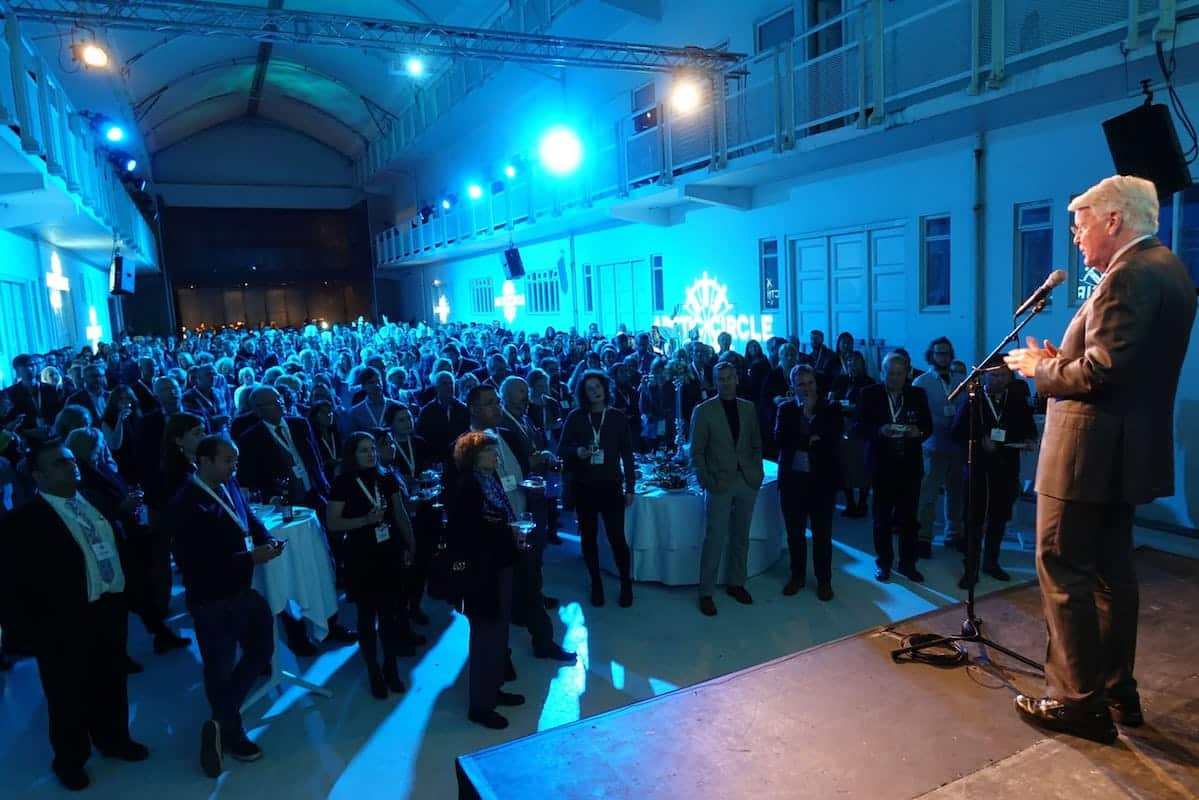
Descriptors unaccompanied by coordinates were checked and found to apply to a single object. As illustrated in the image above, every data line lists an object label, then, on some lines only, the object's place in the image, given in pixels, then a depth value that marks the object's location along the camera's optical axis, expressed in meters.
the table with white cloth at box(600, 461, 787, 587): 5.94
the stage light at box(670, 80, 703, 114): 12.39
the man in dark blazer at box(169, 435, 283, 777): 3.68
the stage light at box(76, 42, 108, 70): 13.53
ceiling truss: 9.38
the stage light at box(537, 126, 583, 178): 16.73
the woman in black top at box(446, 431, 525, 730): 3.95
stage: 2.52
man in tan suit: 5.46
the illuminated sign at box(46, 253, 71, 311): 14.84
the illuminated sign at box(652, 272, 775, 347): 13.34
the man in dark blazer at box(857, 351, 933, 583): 5.87
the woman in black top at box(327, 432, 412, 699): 4.43
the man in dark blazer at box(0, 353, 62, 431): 7.68
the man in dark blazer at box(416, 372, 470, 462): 6.41
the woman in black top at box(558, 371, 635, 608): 5.54
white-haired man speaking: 2.43
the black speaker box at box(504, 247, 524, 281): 20.59
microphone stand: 3.30
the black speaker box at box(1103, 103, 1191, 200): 5.32
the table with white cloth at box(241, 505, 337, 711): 4.61
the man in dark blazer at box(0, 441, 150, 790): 3.53
